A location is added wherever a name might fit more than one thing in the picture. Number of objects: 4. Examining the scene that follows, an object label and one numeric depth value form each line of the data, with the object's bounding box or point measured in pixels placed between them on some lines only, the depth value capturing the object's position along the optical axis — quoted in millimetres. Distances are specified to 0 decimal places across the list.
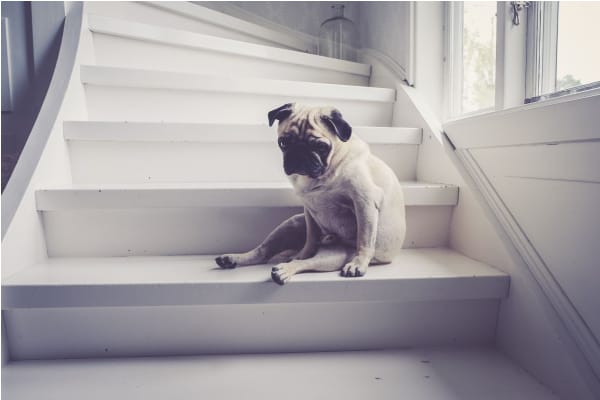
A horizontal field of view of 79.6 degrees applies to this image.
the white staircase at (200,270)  816
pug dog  840
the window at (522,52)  898
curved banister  942
